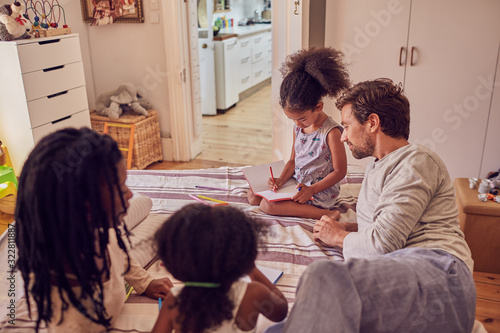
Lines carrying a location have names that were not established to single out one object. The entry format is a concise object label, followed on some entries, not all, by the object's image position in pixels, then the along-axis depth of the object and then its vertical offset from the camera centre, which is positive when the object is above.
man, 0.95 -0.59
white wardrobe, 2.54 -0.25
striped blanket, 1.23 -0.79
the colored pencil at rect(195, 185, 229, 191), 2.10 -0.78
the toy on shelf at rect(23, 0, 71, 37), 2.62 +0.05
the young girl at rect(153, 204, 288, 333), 0.87 -0.48
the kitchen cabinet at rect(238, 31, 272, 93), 5.22 -0.49
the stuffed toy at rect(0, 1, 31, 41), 2.38 +0.01
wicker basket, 3.15 -0.79
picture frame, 3.16 +0.09
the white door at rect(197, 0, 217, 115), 4.53 -0.24
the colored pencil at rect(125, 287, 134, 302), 1.30 -0.79
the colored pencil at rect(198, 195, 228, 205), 1.89 -0.77
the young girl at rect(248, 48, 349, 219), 1.81 -0.47
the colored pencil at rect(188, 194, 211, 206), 1.94 -0.77
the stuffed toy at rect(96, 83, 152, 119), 3.17 -0.56
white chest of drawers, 2.46 -0.37
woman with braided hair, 0.86 -0.39
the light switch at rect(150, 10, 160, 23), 3.16 +0.04
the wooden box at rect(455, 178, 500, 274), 1.94 -0.94
